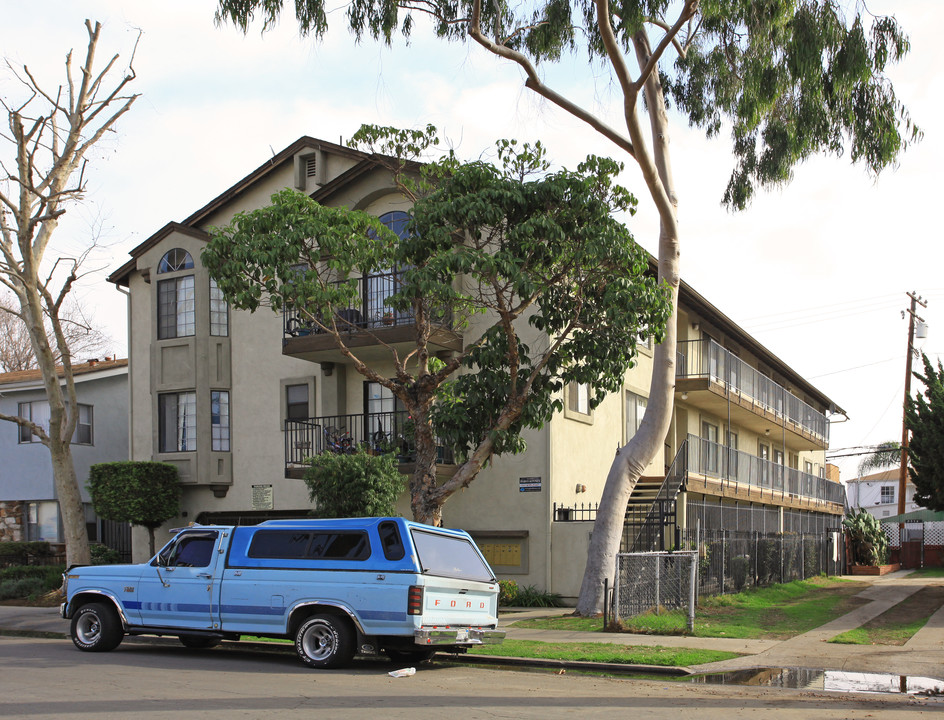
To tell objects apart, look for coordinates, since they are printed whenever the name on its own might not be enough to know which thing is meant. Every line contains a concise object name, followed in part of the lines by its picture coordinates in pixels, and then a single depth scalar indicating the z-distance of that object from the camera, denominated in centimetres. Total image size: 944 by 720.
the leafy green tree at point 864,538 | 3688
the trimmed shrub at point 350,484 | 1853
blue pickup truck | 1168
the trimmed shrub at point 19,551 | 2561
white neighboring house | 7975
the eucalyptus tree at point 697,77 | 1593
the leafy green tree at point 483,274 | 1462
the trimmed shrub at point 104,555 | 2542
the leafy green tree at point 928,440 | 3641
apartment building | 2077
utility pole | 4134
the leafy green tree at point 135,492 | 2364
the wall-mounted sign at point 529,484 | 2059
